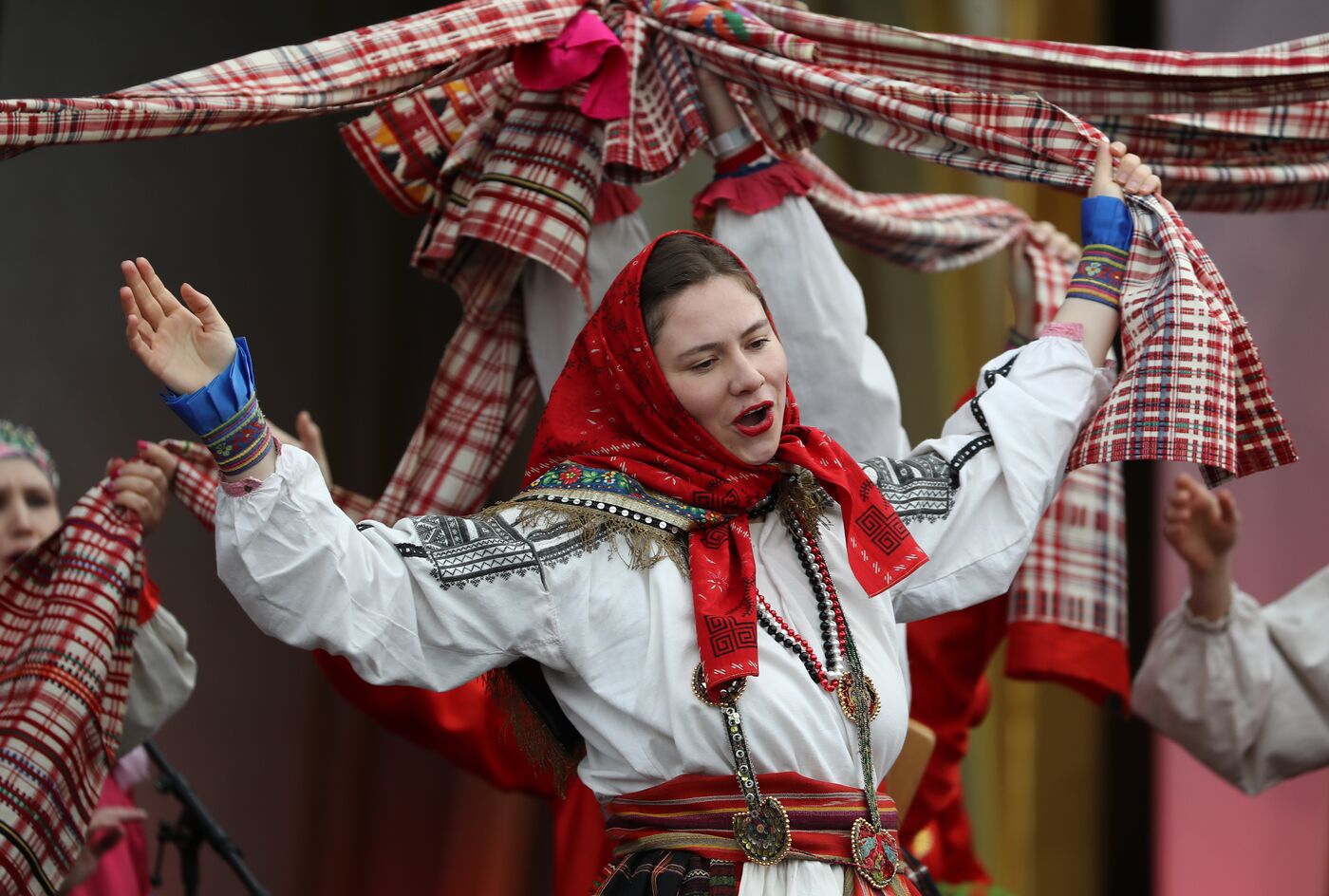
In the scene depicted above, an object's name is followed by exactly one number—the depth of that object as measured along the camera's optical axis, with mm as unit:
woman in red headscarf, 8496
